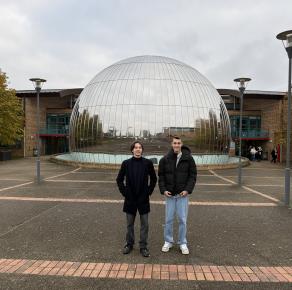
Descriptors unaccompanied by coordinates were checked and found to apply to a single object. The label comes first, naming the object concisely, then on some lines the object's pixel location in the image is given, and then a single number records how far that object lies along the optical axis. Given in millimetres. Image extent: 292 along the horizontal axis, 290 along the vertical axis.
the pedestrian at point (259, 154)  34688
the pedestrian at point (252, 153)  33566
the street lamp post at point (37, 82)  15132
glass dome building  22000
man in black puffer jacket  5566
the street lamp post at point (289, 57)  9523
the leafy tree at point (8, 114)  28219
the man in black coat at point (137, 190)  5500
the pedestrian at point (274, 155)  32044
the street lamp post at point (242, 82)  15091
